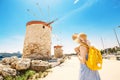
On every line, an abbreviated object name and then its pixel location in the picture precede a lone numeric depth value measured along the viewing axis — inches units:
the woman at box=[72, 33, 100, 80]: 41.7
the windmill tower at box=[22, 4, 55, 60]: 286.9
